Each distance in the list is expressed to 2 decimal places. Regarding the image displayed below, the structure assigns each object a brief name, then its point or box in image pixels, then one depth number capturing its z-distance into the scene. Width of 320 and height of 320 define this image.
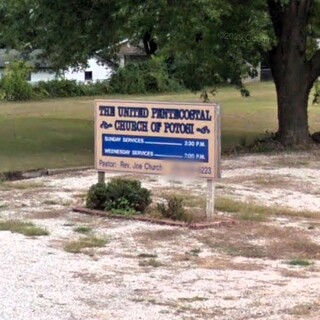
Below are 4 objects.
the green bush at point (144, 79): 58.53
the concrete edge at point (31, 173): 16.62
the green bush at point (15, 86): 51.53
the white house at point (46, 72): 60.34
